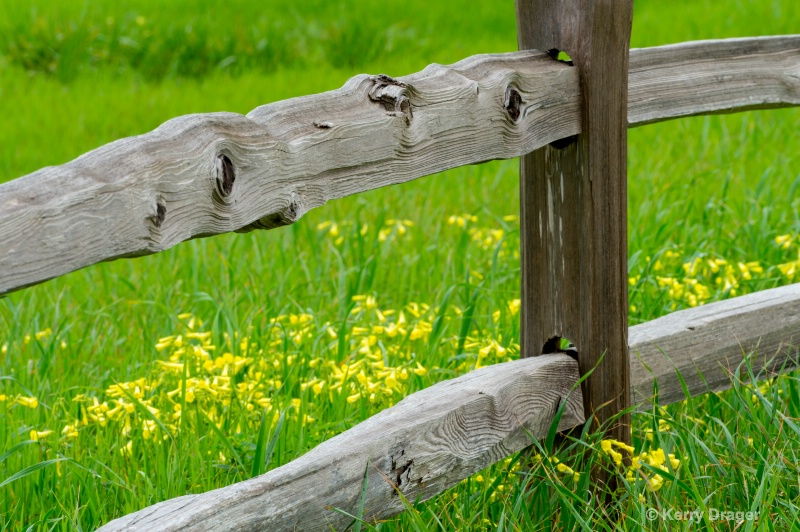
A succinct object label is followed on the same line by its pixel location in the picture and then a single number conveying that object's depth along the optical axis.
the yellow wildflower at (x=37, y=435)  6.52
